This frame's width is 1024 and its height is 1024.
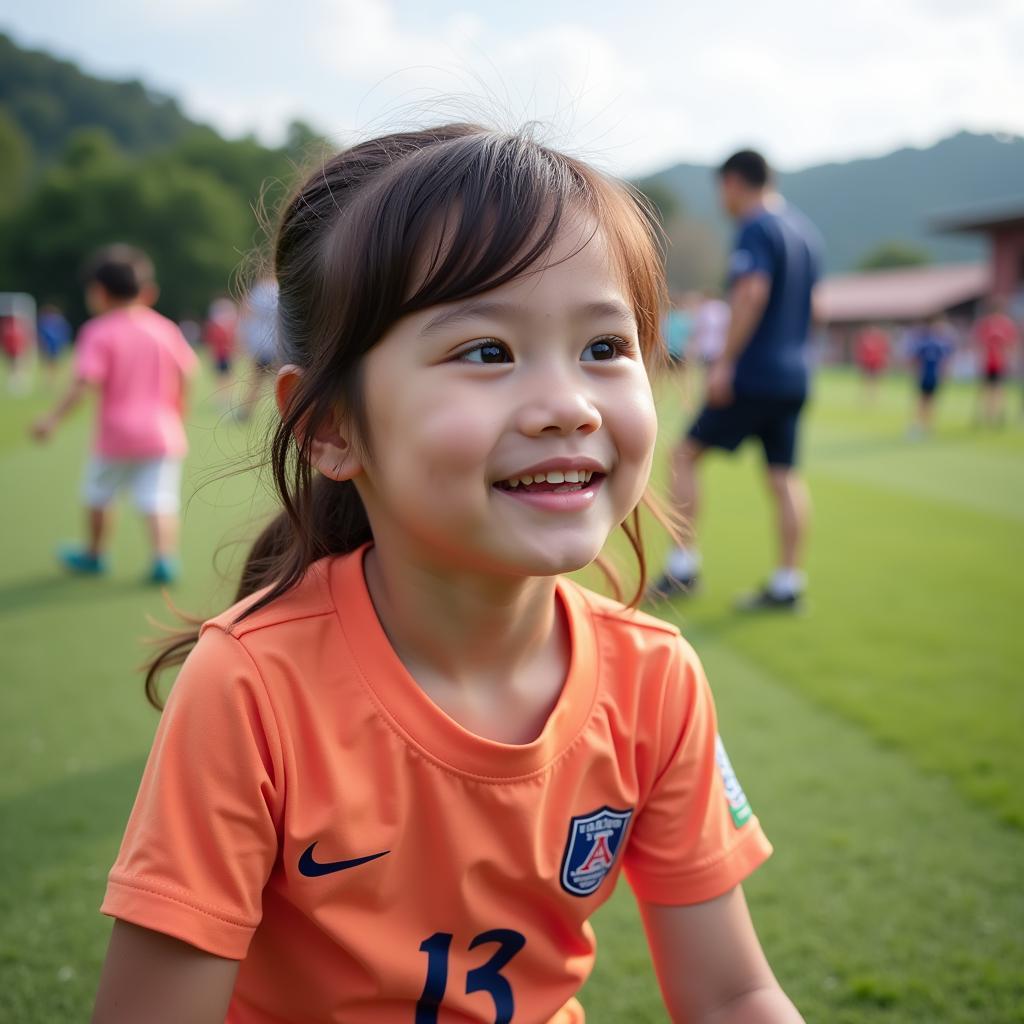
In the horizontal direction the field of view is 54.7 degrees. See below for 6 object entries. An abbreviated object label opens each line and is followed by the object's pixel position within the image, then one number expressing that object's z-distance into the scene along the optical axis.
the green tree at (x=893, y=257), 87.25
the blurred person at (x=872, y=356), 21.67
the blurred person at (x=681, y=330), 17.65
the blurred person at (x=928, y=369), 15.78
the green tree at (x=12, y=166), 72.50
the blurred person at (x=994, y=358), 16.19
